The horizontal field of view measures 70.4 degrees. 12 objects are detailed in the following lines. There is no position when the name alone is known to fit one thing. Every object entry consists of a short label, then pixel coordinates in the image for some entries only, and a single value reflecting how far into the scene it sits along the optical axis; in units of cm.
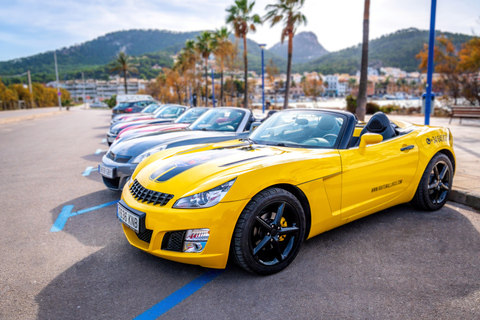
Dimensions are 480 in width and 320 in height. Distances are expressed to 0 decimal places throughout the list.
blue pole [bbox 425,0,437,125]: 768
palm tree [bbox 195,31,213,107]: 4109
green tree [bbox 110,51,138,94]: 6649
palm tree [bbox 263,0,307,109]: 2323
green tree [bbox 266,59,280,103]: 4310
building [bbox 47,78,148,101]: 17812
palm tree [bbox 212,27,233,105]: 3762
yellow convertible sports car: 250
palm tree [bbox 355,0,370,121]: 1222
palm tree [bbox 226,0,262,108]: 3005
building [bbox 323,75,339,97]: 19320
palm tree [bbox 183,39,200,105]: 4591
